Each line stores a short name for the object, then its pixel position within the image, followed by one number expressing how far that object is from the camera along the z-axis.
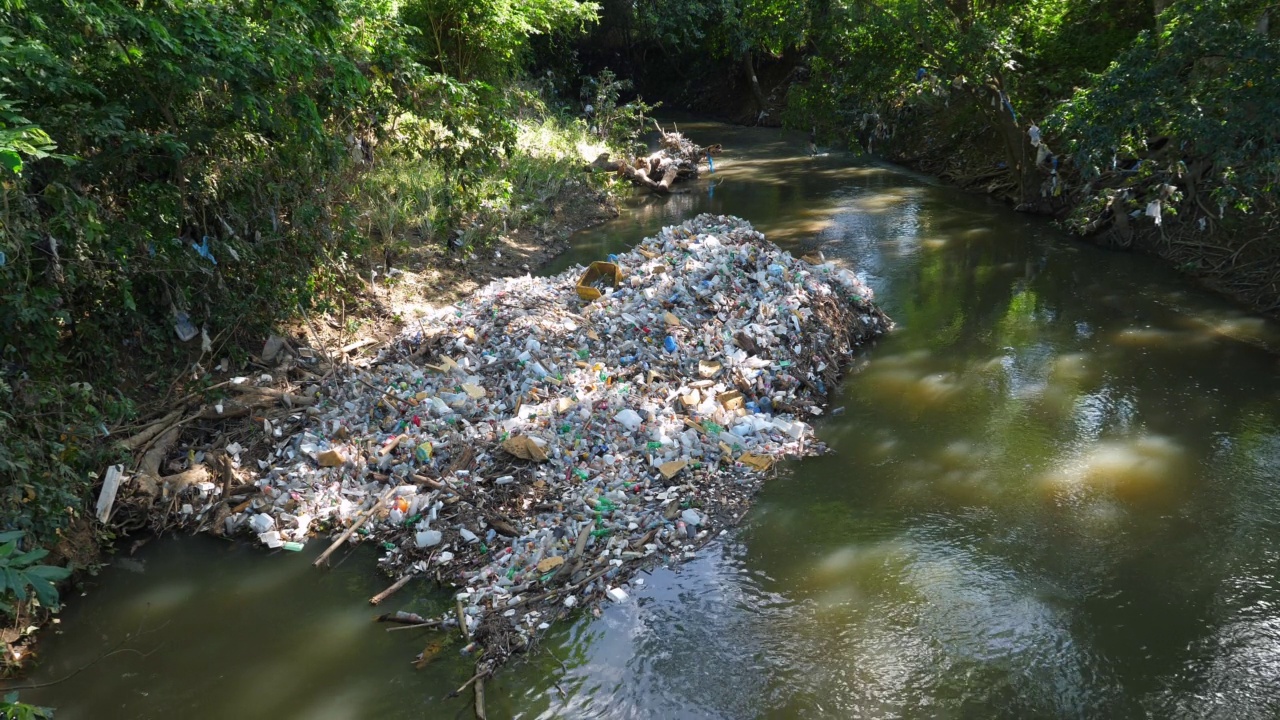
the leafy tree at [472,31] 11.18
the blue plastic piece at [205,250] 5.93
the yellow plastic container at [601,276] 7.68
